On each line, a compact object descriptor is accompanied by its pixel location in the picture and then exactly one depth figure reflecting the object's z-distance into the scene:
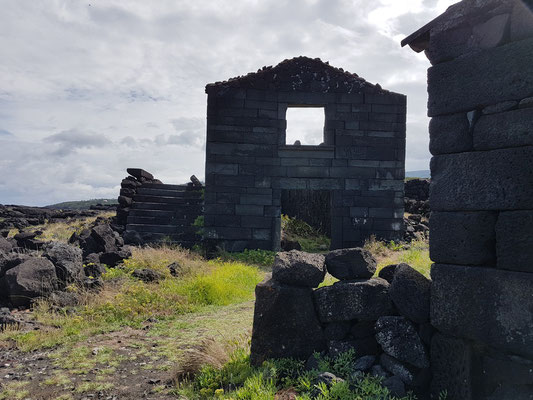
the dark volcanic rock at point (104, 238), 10.56
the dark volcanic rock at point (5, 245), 9.87
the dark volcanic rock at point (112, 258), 9.64
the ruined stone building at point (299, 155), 12.28
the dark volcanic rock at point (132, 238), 13.00
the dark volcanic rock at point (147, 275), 8.34
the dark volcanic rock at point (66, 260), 7.93
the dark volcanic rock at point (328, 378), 3.67
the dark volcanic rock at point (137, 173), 16.33
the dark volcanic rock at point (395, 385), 3.69
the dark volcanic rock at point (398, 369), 3.85
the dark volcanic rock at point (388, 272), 4.78
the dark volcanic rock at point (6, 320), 6.45
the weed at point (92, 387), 4.51
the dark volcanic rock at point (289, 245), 13.22
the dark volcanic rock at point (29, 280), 7.35
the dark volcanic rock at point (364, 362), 4.02
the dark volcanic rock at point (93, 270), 8.62
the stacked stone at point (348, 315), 3.97
